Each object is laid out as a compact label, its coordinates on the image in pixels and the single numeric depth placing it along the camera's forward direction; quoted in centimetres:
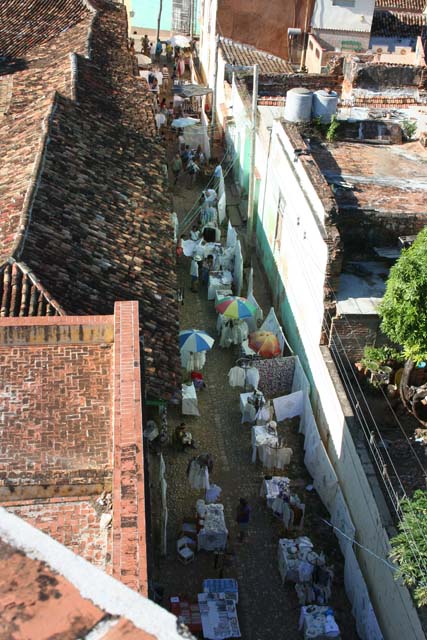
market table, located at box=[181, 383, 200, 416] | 1736
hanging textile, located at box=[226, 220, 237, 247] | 2333
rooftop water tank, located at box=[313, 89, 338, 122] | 2203
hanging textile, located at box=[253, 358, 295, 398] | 1792
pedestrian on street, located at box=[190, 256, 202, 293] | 2231
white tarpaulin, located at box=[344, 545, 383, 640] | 1259
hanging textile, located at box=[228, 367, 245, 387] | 1827
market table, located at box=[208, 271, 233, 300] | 2162
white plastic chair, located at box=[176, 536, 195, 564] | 1427
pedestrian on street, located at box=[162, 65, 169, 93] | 3738
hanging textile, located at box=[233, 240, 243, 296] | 2183
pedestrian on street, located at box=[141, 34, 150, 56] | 4203
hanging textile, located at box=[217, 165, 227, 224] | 2562
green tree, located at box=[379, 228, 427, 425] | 1388
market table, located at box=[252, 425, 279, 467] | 1630
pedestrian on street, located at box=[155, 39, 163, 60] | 4244
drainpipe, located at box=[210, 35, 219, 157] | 3180
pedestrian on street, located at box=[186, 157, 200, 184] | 2903
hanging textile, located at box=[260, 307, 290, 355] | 1892
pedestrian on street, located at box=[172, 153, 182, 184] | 2930
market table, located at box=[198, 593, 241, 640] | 1277
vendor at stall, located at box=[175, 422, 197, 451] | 1661
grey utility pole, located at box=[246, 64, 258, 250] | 2245
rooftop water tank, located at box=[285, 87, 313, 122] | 2175
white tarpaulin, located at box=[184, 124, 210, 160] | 3085
